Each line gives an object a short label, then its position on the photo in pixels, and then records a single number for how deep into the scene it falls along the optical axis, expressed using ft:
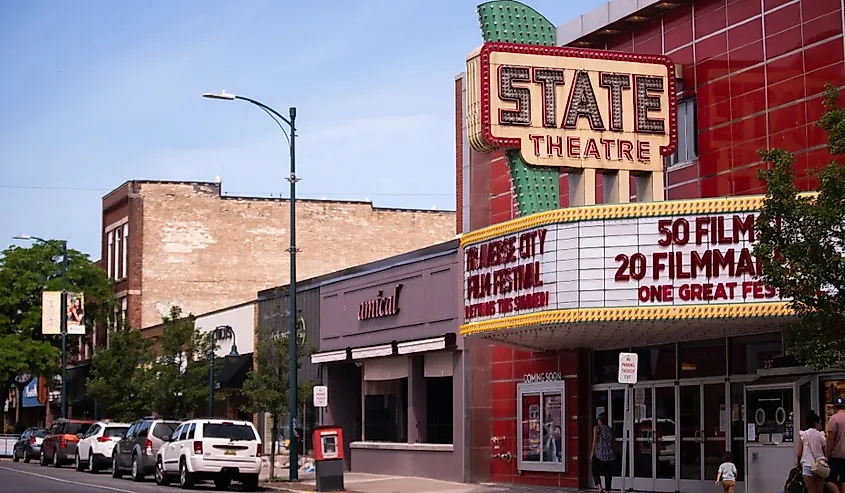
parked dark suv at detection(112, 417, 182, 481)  118.62
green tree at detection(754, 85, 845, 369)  56.34
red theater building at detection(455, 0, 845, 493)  75.10
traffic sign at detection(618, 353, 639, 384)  72.69
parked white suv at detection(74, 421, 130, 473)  135.74
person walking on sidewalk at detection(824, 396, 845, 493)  62.18
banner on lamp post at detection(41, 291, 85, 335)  205.46
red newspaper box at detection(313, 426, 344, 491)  99.76
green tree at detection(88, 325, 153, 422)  171.53
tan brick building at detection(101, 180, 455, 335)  209.36
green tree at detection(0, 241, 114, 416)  218.79
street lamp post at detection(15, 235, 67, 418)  198.59
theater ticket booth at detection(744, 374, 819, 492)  74.49
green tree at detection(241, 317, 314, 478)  114.73
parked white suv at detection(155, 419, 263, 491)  103.09
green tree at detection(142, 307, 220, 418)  150.51
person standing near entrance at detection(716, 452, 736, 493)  72.02
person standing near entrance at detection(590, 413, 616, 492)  85.92
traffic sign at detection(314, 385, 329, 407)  104.99
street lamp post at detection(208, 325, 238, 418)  140.36
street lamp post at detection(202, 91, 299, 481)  108.58
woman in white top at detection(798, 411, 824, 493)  62.64
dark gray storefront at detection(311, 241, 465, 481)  110.01
